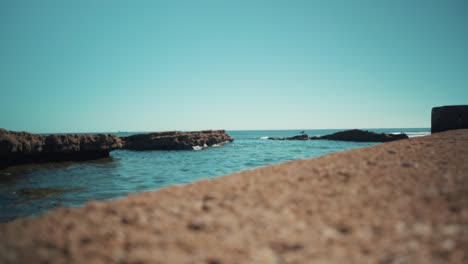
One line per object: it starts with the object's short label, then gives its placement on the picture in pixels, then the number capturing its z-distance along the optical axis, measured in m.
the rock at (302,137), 62.43
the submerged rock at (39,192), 9.65
